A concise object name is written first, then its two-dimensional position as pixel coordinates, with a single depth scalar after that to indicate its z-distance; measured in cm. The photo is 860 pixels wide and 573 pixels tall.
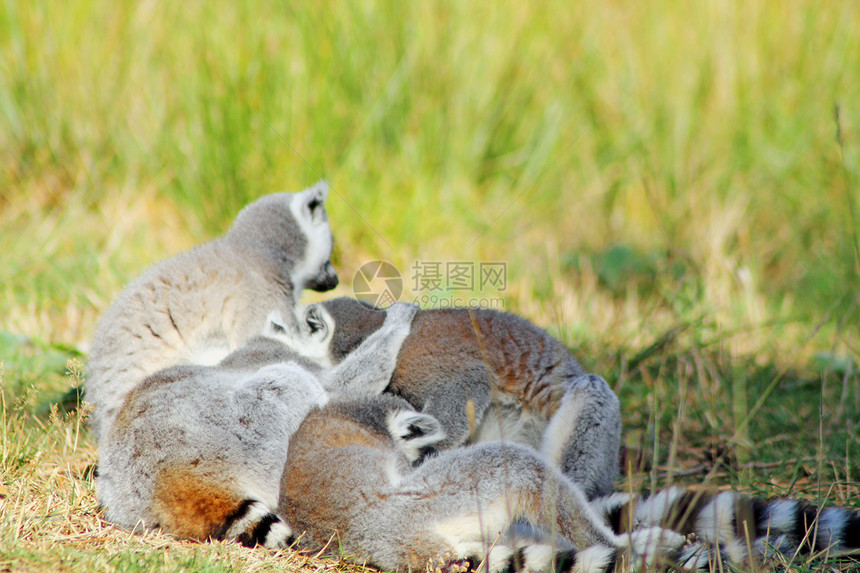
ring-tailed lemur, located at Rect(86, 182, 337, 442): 760
